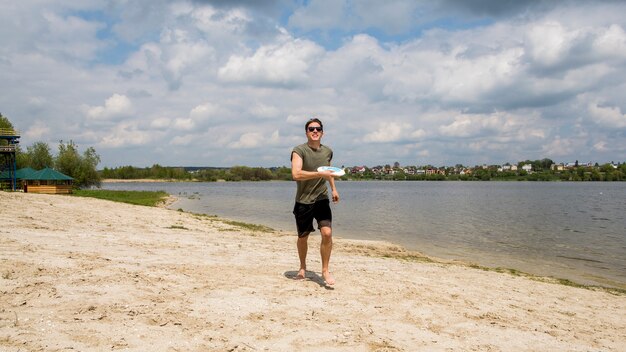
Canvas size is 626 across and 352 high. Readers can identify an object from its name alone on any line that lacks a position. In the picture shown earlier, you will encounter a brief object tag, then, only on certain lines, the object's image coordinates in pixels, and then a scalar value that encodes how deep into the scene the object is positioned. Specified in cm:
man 691
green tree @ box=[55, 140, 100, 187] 6631
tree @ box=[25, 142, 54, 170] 6962
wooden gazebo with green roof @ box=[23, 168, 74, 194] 4209
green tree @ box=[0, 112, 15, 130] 5938
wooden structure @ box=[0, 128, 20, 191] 3972
